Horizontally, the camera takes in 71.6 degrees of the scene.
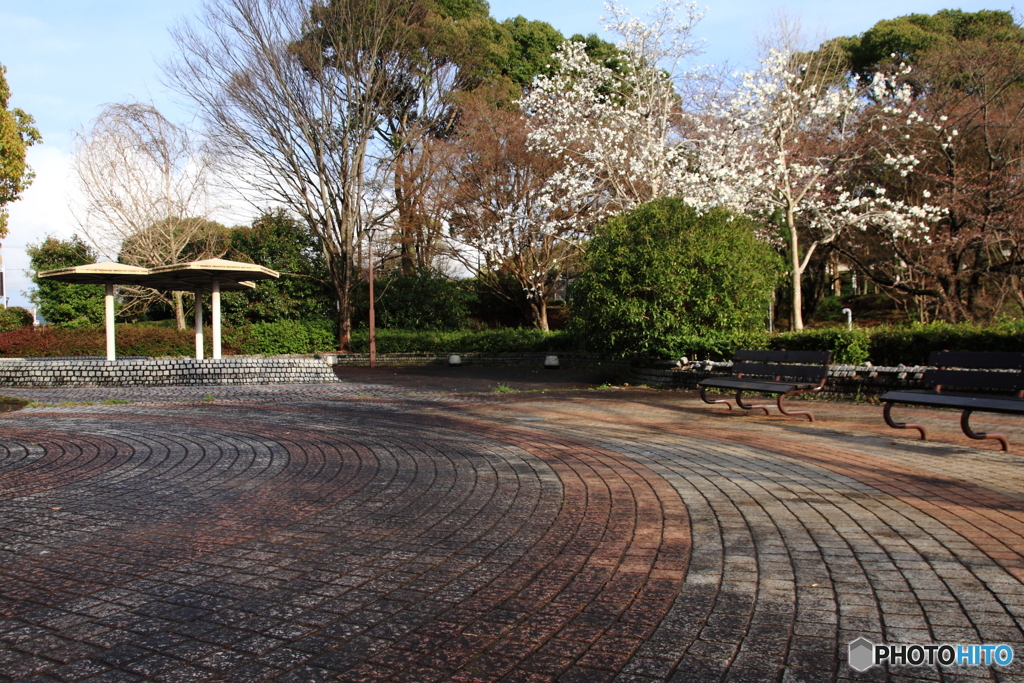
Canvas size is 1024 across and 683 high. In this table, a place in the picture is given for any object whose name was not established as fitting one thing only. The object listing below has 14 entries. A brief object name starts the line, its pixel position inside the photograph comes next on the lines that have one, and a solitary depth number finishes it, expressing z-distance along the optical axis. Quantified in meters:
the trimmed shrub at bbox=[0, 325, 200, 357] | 24.91
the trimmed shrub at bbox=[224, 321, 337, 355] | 28.22
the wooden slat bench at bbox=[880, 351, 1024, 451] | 6.90
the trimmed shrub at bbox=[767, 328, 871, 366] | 12.68
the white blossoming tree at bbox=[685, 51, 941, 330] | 20.17
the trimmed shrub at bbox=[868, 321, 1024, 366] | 10.99
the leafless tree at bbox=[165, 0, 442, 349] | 26.28
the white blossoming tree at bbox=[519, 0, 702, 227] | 22.50
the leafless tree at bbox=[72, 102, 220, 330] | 27.48
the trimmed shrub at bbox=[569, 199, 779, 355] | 15.38
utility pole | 26.92
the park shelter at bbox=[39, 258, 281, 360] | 16.89
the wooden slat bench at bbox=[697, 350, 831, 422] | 9.73
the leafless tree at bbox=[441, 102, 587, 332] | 26.50
